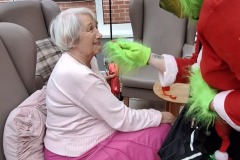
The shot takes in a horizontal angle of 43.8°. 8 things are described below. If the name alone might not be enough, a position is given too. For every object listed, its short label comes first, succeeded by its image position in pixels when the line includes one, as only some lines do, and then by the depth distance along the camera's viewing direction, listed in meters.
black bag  1.01
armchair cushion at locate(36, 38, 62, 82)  2.15
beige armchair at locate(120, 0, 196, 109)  2.72
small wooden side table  1.96
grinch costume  0.71
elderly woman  1.32
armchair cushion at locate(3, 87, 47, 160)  1.31
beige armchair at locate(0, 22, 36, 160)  1.43
